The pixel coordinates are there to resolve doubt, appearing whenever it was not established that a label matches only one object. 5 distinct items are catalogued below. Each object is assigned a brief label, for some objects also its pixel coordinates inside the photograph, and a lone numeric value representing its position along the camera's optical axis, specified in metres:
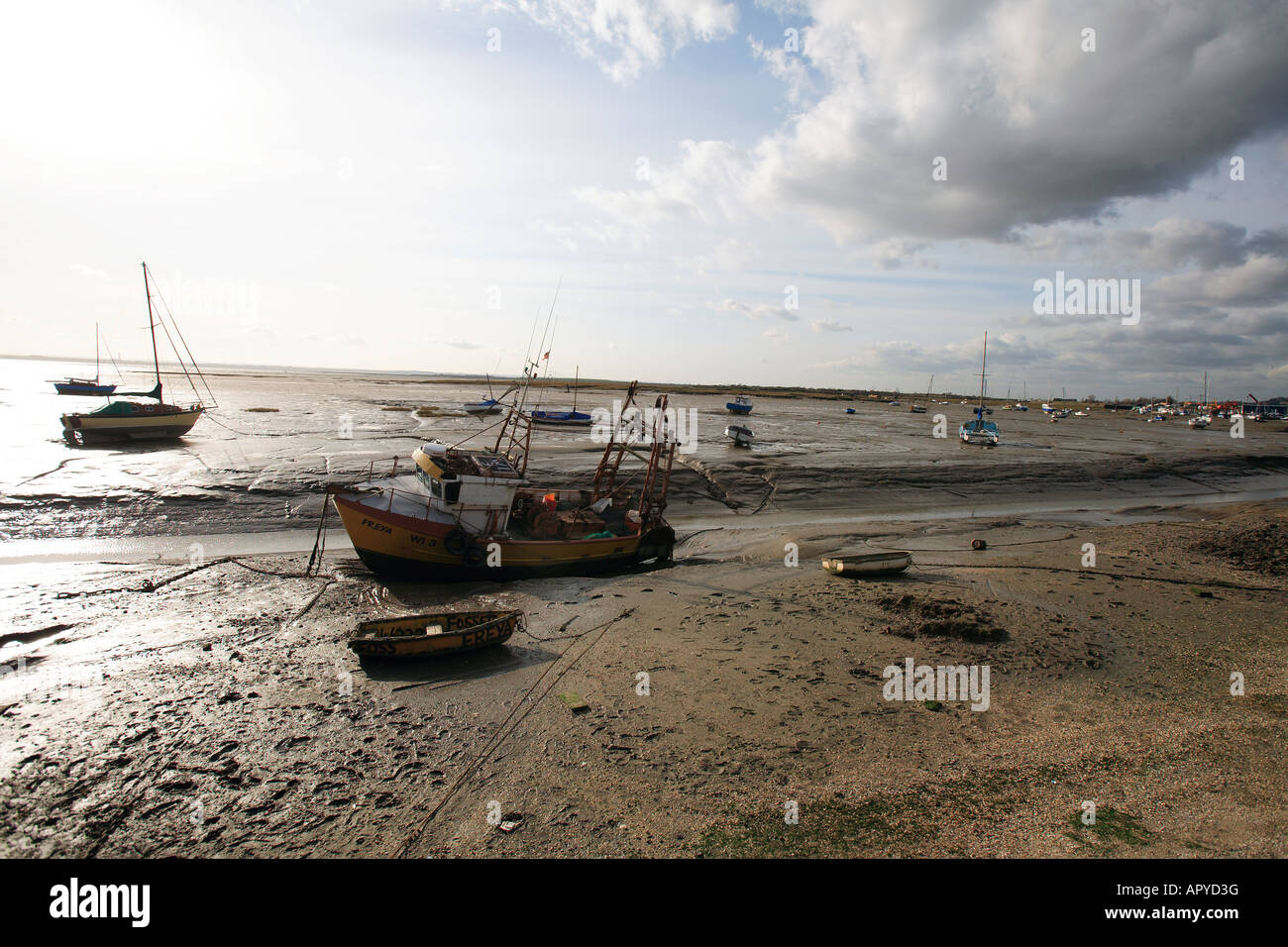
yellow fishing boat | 15.51
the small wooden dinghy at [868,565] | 16.48
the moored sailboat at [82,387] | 67.56
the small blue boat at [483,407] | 66.19
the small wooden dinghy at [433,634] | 10.35
